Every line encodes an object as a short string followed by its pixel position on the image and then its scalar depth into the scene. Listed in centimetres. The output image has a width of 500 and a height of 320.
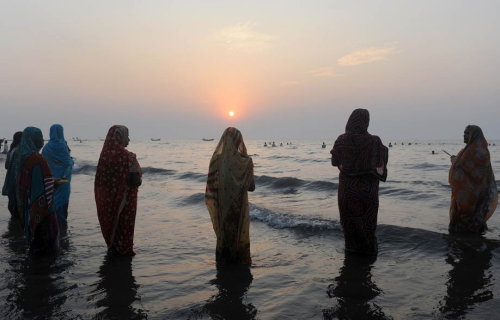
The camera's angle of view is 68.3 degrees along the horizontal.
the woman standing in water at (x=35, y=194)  454
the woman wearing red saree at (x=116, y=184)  442
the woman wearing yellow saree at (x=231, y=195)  420
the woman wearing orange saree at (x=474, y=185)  604
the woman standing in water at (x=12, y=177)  646
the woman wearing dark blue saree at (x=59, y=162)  659
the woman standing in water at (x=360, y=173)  448
